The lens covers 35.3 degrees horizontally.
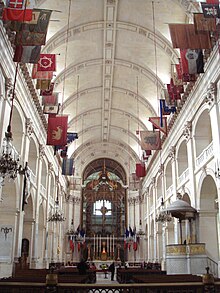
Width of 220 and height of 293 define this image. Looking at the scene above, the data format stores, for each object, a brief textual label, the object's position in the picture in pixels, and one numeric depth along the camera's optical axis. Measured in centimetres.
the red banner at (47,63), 1595
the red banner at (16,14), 1116
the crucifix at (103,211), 4016
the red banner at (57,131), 1841
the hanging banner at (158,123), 1970
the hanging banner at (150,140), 2119
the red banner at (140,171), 2812
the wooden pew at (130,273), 1594
